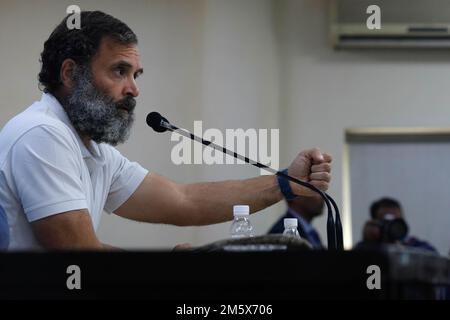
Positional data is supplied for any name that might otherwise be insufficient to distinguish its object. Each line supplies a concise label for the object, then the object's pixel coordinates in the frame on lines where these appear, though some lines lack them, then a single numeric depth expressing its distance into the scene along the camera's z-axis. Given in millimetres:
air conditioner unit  6566
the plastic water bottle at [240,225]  4453
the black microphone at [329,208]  4294
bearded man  4184
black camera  5388
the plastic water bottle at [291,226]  4463
